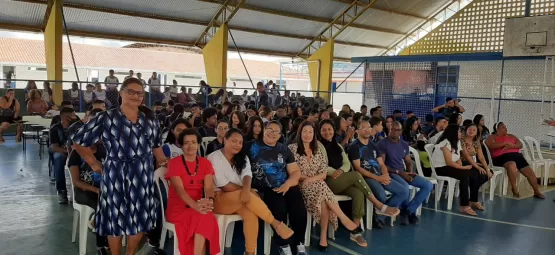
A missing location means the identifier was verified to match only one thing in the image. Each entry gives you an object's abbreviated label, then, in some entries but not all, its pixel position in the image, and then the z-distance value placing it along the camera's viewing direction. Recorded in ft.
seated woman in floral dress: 12.25
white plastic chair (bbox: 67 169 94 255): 10.84
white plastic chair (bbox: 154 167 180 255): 10.93
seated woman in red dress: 9.77
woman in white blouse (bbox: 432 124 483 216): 16.65
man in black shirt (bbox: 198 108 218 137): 16.99
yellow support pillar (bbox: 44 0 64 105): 35.78
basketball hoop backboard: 28.73
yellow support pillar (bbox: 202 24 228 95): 45.19
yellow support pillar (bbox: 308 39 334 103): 54.60
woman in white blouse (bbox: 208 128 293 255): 10.67
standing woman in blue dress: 8.64
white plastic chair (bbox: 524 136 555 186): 21.89
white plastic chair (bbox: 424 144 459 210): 16.98
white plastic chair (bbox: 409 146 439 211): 16.78
